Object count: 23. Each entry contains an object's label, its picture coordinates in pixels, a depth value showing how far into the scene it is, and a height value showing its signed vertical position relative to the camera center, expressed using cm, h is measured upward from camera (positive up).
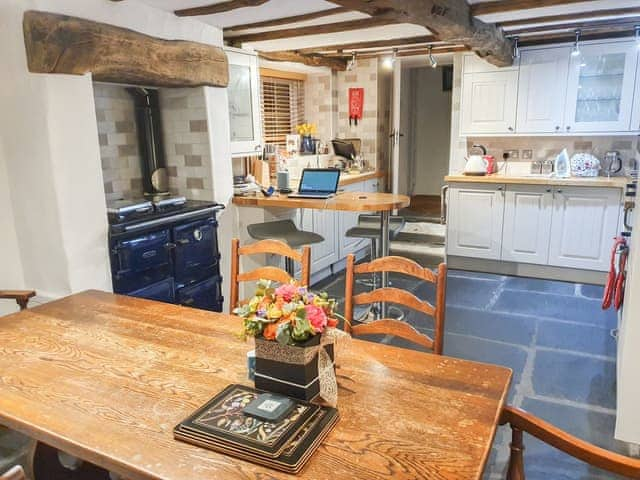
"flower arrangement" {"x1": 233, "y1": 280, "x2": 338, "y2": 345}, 121 -44
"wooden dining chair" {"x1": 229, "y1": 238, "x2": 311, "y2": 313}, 199 -53
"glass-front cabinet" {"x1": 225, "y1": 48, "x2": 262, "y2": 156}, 370 +29
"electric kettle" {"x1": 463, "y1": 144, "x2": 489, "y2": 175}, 477 -29
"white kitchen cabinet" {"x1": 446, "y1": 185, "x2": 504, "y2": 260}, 465 -82
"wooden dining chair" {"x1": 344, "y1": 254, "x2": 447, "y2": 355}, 173 -59
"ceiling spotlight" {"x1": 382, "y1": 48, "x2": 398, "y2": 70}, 500 +85
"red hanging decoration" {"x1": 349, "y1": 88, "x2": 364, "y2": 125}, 571 +41
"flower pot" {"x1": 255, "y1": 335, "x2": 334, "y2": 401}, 124 -59
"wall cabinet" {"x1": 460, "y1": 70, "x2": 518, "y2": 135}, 460 +32
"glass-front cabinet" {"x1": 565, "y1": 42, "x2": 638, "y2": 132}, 416 +40
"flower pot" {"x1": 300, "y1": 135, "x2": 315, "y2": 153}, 534 -7
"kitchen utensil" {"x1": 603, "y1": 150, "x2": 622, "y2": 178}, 450 -26
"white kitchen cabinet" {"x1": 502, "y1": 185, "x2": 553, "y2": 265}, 443 -81
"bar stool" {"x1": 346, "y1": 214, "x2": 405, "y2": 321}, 354 -69
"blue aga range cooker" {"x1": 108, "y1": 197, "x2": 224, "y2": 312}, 279 -68
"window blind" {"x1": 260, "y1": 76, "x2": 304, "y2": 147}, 517 +35
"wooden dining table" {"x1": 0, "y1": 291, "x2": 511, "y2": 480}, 106 -69
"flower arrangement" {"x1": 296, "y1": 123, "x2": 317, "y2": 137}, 538 +10
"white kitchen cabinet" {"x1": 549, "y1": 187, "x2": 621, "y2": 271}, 416 -80
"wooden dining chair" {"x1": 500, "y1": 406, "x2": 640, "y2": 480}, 103 -71
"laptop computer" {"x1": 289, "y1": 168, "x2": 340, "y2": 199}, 355 -33
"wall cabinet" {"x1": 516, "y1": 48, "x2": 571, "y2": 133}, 438 +41
